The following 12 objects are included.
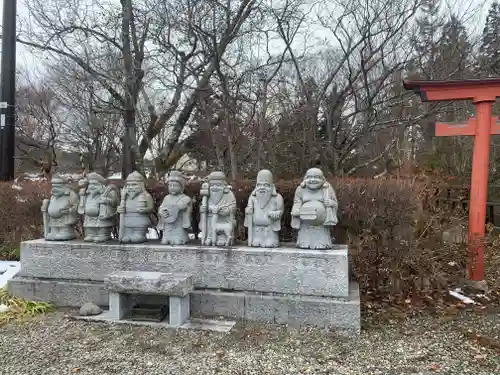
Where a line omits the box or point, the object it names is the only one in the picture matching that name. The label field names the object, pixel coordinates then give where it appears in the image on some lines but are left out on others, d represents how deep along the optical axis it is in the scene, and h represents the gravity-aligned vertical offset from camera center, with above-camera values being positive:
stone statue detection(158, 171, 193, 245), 4.48 -0.48
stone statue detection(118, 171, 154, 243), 4.60 -0.46
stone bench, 3.83 -1.18
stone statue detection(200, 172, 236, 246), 4.32 -0.43
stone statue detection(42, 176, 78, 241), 4.80 -0.54
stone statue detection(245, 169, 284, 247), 4.21 -0.42
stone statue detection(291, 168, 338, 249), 4.07 -0.37
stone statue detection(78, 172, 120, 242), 4.71 -0.44
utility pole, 6.58 +1.56
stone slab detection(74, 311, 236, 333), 3.83 -1.56
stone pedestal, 3.90 -1.16
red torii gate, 5.03 +0.72
